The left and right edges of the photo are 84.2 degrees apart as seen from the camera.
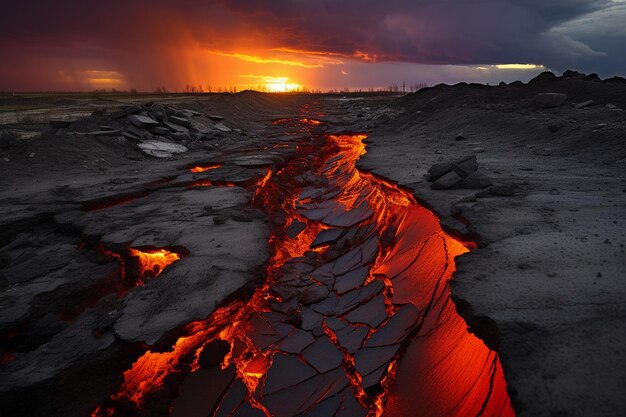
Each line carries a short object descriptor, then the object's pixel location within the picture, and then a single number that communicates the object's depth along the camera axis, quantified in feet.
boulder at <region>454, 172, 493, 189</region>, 16.14
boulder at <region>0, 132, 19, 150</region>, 27.09
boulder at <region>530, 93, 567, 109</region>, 32.48
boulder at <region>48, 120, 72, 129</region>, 32.12
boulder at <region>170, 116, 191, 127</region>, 37.17
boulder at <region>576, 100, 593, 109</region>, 30.19
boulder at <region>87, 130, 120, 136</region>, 30.29
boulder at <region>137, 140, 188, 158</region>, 29.55
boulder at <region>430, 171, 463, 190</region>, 16.13
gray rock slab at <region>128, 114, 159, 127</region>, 32.88
